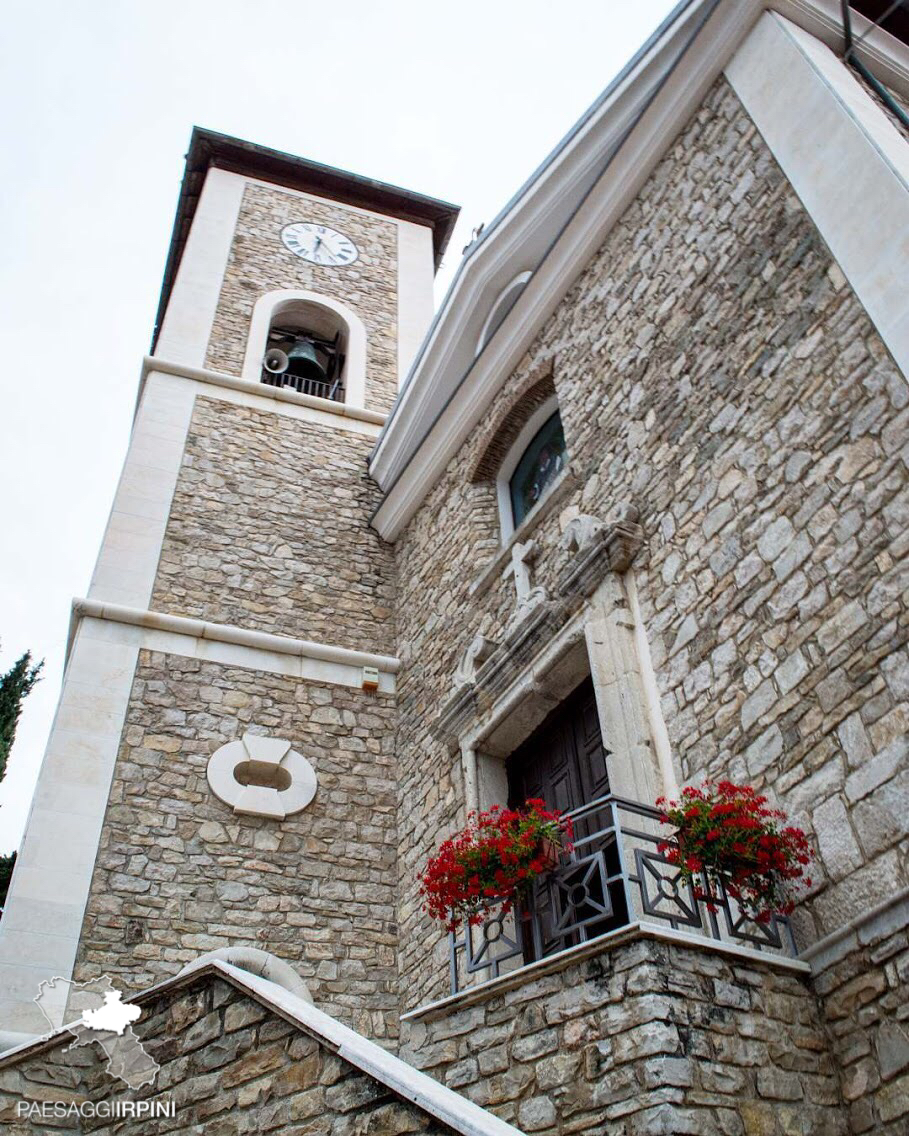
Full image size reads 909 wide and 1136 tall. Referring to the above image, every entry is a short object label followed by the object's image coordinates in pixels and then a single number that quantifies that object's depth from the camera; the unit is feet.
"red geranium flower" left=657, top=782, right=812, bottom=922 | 12.44
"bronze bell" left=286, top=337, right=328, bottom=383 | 38.37
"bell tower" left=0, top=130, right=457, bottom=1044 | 21.66
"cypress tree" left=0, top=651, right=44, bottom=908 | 38.27
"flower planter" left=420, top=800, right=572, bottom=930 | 14.07
